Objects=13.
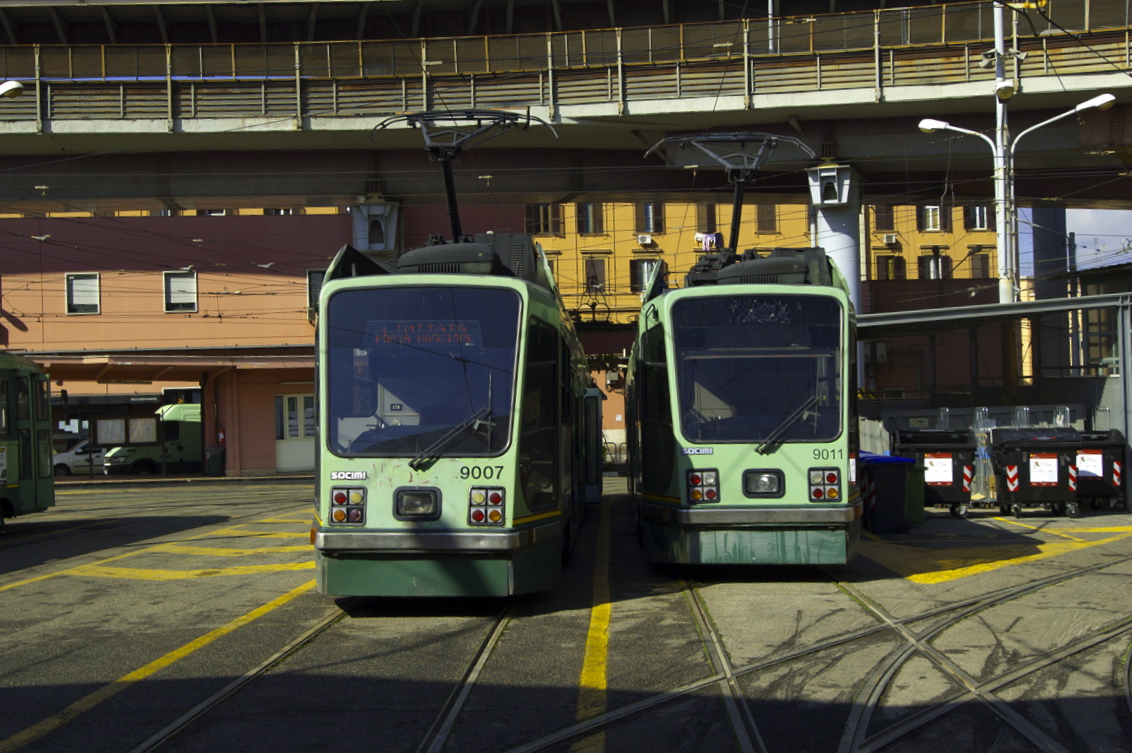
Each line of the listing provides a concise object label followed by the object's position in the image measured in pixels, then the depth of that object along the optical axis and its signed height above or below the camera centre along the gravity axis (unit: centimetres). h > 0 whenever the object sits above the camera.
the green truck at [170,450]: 3834 -120
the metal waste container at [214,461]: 3588 -154
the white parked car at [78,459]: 3891 -147
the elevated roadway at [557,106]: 2527 +715
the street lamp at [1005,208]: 2142 +375
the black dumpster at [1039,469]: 1697 -120
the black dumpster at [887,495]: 1509 -137
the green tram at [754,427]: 955 -25
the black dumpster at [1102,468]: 1758 -125
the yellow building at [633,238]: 4994 +784
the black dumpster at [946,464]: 1703 -108
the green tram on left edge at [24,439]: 1577 -29
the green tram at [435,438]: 814 -23
